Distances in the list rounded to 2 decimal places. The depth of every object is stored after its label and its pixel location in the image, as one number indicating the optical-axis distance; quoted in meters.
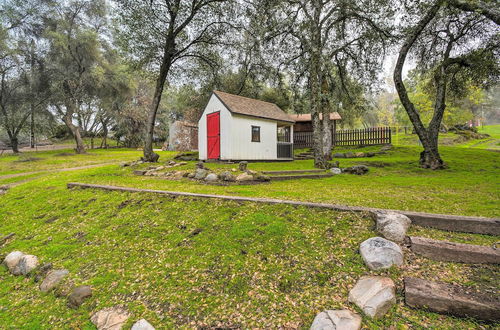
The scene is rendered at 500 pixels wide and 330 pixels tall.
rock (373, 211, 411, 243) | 3.13
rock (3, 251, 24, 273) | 4.21
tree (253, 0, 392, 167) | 11.48
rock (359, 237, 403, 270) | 2.73
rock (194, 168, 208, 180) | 9.07
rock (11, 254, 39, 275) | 3.99
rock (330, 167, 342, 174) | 10.27
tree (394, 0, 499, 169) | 10.02
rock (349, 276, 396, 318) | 2.21
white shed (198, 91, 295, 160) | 14.29
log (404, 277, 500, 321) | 2.00
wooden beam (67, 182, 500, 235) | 3.20
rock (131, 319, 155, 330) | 2.47
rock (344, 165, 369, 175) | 9.99
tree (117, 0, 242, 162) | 12.24
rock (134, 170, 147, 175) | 11.21
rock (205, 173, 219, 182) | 8.38
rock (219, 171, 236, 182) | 8.17
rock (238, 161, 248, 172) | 9.31
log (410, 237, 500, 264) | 2.59
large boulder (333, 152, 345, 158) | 16.54
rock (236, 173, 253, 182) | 8.12
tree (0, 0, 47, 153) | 18.30
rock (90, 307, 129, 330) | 2.63
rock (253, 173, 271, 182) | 8.45
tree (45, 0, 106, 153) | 20.39
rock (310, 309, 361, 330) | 2.08
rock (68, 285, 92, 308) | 3.04
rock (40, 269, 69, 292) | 3.48
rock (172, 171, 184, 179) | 9.79
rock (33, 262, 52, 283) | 3.77
